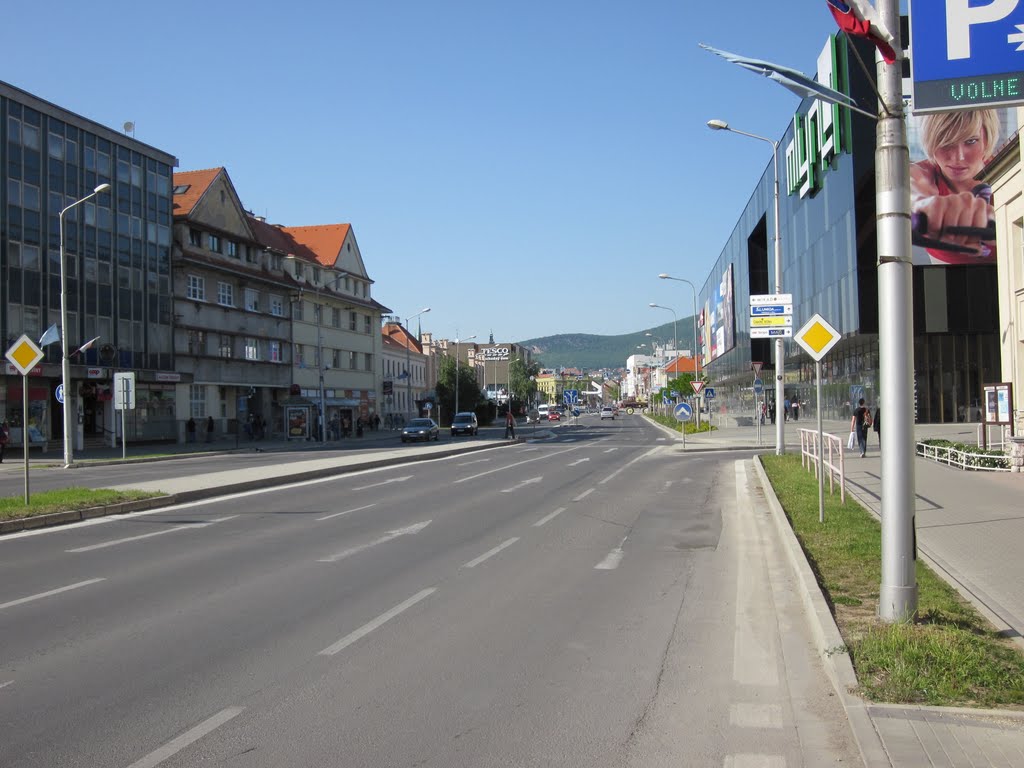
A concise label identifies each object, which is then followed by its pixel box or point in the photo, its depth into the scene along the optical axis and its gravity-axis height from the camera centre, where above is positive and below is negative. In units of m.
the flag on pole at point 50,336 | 27.45 +2.24
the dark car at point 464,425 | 61.66 -1.90
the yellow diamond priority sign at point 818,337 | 12.98 +0.77
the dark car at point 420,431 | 52.12 -1.91
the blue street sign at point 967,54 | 7.14 +2.64
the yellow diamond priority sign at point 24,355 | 15.75 +0.85
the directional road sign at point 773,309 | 23.16 +2.09
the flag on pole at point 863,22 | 6.50 +2.64
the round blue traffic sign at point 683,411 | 36.25 -0.71
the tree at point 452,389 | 84.38 +0.74
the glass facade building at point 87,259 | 39.78 +6.94
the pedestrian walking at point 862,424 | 27.38 -1.02
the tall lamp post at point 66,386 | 32.72 +0.65
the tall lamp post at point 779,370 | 27.17 +0.65
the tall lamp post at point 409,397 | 89.69 +0.08
